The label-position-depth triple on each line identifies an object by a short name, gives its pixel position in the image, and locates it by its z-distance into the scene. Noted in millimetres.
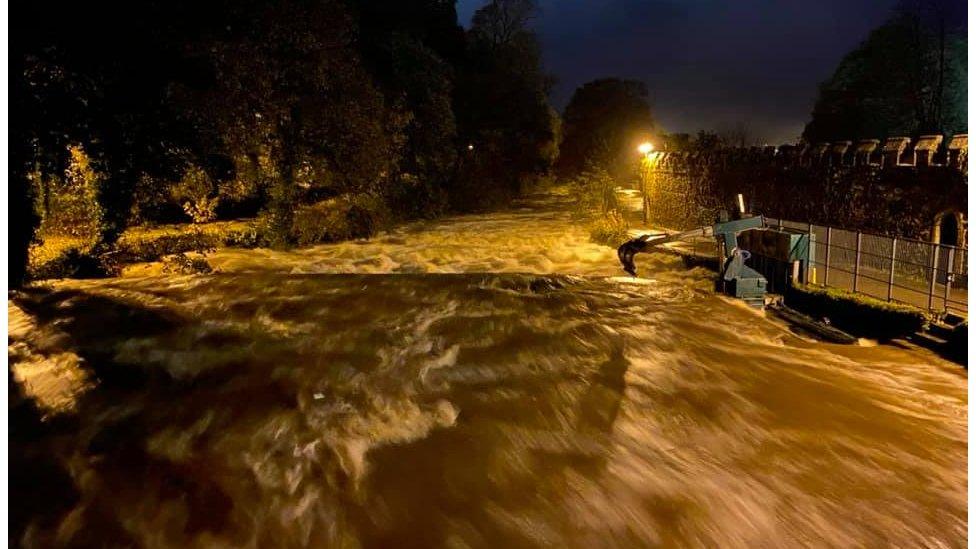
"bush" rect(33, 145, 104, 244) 11797
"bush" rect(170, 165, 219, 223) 15273
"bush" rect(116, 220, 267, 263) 13617
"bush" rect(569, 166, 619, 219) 20344
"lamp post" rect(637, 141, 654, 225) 19859
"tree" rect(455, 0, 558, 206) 30125
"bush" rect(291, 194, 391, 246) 17516
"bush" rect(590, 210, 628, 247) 16125
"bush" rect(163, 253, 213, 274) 12266
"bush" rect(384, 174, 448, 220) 23203
